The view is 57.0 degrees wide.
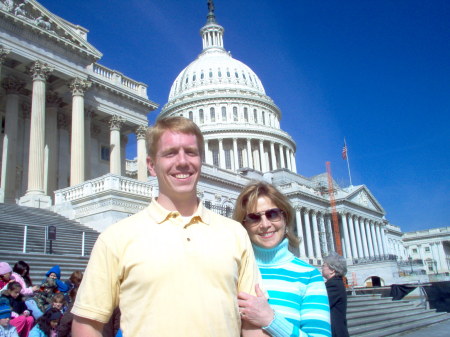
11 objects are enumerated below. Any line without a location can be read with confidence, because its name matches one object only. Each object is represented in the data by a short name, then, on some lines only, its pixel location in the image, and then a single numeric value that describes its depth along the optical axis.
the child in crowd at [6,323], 6.17
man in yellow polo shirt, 2.13
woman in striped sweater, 2.37
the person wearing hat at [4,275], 8.13
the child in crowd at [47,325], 6.36
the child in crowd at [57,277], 8.02
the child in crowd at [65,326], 5.23
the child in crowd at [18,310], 6.83
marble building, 21.90
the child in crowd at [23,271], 9.12
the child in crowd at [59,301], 6.63
